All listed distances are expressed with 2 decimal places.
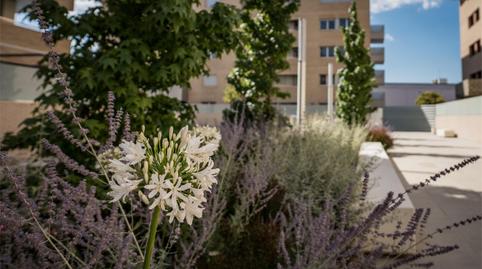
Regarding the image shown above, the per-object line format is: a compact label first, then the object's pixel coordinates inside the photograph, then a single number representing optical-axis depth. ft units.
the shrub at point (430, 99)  115.24
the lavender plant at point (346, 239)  5.02
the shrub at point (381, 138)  45.57
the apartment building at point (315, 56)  101.40
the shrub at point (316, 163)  12.71
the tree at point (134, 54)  11.34
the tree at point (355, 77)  50.78
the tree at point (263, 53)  28.17
